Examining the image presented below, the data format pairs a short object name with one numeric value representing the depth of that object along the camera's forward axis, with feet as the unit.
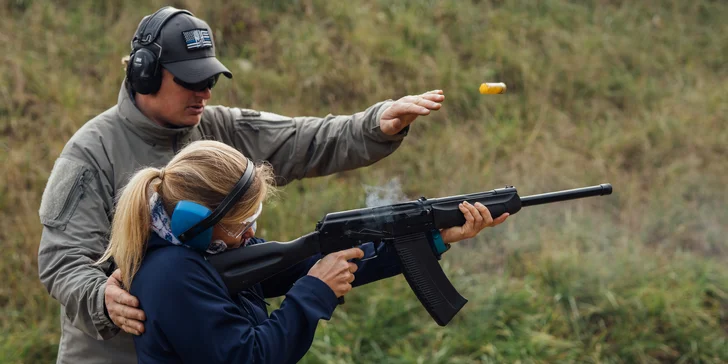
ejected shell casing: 19.20
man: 16.12
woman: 13.15
